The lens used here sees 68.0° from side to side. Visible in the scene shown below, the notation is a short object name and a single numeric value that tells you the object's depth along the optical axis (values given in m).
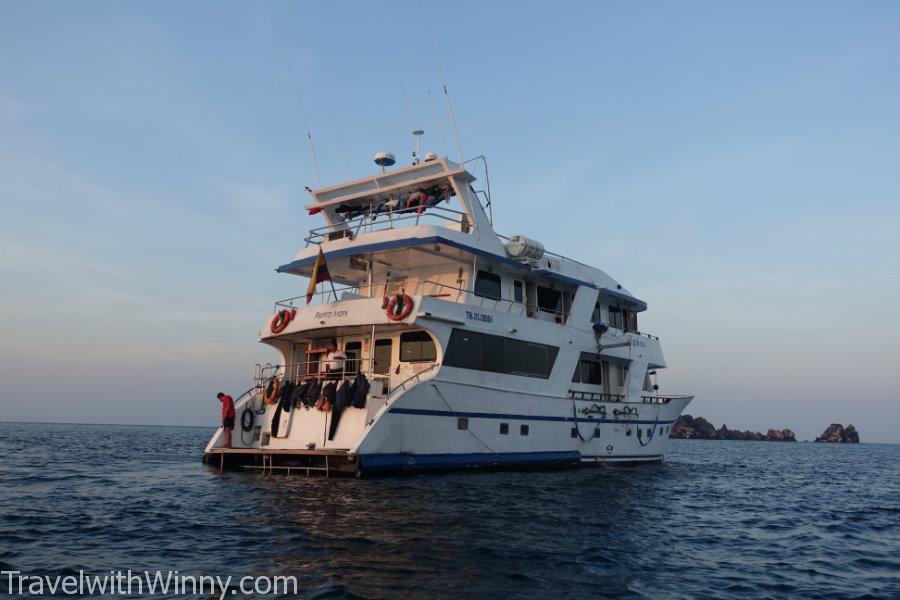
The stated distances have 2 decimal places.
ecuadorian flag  17.75
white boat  15.62
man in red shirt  17.22
